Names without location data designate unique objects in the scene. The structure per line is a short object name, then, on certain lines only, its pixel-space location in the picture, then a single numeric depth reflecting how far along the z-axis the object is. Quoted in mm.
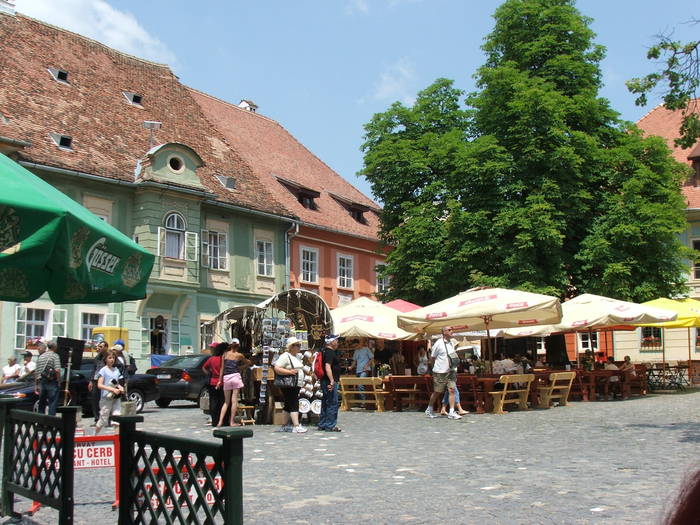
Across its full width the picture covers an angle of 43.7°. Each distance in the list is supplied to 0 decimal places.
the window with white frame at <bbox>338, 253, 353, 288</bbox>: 41500
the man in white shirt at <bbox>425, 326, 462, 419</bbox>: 17562
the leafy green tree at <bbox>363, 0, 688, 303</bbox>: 27906
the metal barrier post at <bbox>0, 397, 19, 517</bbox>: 7035
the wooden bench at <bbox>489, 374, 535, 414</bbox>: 18281
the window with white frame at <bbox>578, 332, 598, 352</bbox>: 44406
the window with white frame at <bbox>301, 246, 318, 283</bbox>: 39094
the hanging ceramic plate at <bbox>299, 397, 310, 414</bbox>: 16500
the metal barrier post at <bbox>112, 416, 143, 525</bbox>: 5289
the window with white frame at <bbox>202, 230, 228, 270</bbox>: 34000
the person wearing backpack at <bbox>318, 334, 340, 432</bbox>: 15656
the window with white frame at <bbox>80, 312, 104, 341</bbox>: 29442
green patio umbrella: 4855
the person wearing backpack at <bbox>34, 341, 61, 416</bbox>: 17453
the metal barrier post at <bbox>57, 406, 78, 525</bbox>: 6117
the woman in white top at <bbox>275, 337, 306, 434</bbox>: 15703
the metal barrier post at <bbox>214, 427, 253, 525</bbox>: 4246
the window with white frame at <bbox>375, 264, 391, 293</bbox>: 44188
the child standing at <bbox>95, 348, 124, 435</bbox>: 15320
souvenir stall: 17422
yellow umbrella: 24062
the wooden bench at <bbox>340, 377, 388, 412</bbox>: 20188
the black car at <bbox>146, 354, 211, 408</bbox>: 23484
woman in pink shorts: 16078
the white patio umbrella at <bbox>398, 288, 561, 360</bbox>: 18078
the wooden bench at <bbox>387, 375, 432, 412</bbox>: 20125
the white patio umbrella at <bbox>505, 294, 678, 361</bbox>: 20891
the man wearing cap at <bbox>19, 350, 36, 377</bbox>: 21266
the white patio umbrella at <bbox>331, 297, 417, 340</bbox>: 22281
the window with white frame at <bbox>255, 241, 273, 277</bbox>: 36719
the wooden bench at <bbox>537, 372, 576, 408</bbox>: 19562
